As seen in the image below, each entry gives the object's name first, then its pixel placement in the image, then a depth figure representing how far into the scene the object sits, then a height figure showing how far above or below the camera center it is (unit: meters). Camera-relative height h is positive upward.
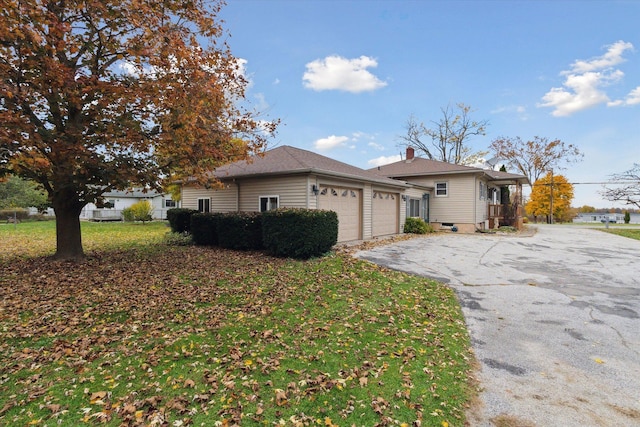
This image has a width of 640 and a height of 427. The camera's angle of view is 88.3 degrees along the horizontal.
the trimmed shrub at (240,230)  10.74 -0.65
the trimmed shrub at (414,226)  17.69 -0.89
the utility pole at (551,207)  33.50 +0.08
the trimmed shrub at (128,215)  26.81 -0.27
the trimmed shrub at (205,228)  11.91 -0.62
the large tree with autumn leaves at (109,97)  6.34 +2.49
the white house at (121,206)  30.86 +0.61
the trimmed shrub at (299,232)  9.29 -0.62
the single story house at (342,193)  11.56 +0.74
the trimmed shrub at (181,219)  14.42 -0.34
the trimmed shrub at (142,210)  25.34 +0.12
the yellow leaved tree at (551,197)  34.31 +1.19
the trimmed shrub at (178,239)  12.62 -1.11
